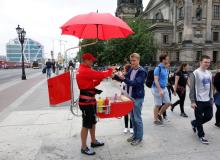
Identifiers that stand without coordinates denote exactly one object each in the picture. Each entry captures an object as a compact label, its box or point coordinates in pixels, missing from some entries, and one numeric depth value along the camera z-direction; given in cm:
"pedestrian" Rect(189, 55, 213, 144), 367
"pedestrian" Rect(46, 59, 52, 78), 1499
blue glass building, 11504
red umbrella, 375
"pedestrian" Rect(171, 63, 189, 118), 537
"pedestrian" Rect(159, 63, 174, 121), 508
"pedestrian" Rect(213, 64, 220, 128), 438
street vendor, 305
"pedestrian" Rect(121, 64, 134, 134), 368
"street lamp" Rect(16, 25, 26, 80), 1693
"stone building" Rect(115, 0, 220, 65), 3326
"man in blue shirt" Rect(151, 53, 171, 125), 439
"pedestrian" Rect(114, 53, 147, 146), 340
